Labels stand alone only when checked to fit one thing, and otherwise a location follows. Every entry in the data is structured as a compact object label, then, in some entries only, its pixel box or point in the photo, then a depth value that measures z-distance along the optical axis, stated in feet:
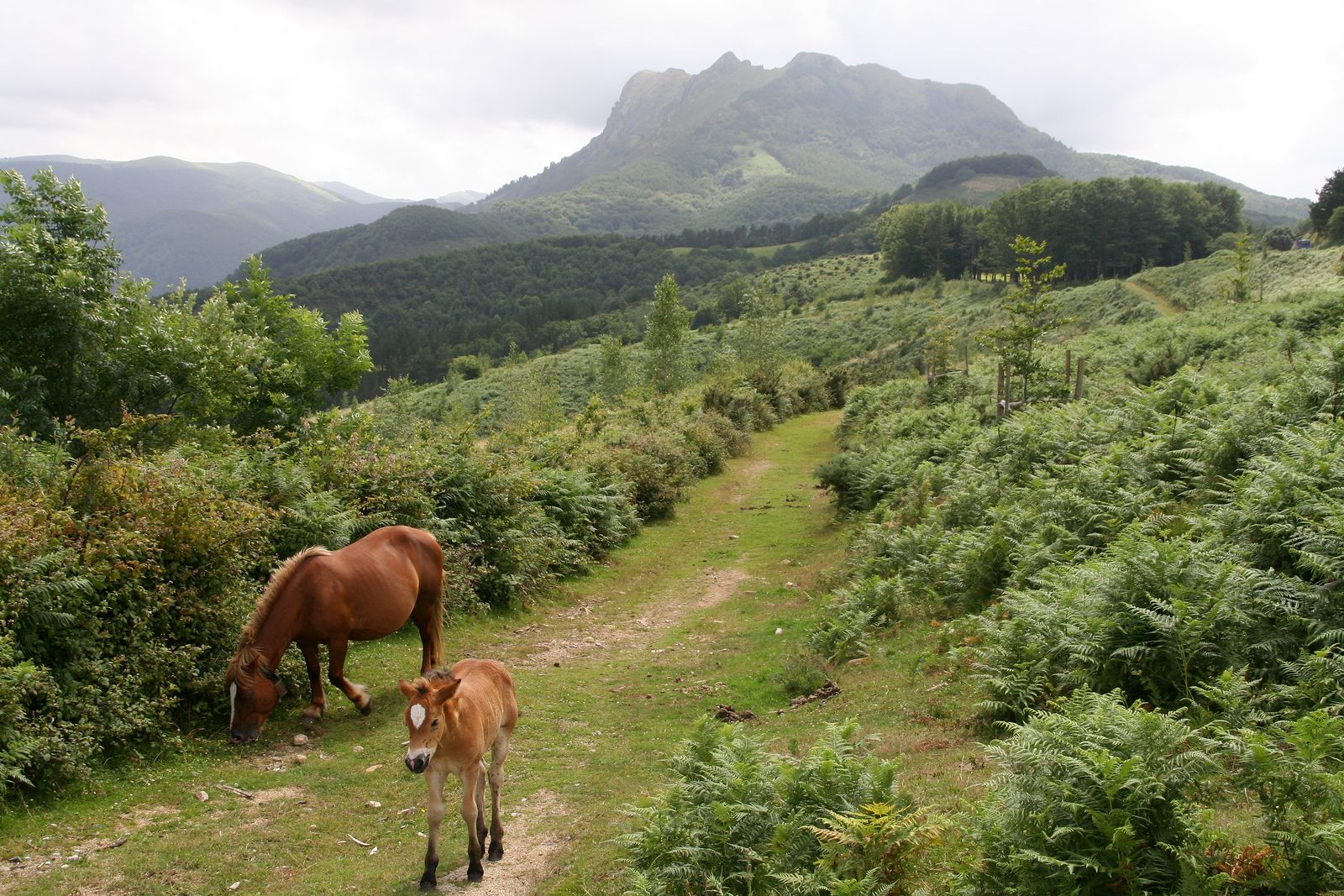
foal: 18.08
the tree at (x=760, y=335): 157.79
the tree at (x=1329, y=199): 198.49
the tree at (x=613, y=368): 171.63
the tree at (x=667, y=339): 144.36
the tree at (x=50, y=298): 43.68
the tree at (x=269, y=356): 54.60
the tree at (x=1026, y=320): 63.77
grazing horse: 27.71
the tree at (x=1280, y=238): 245.65
